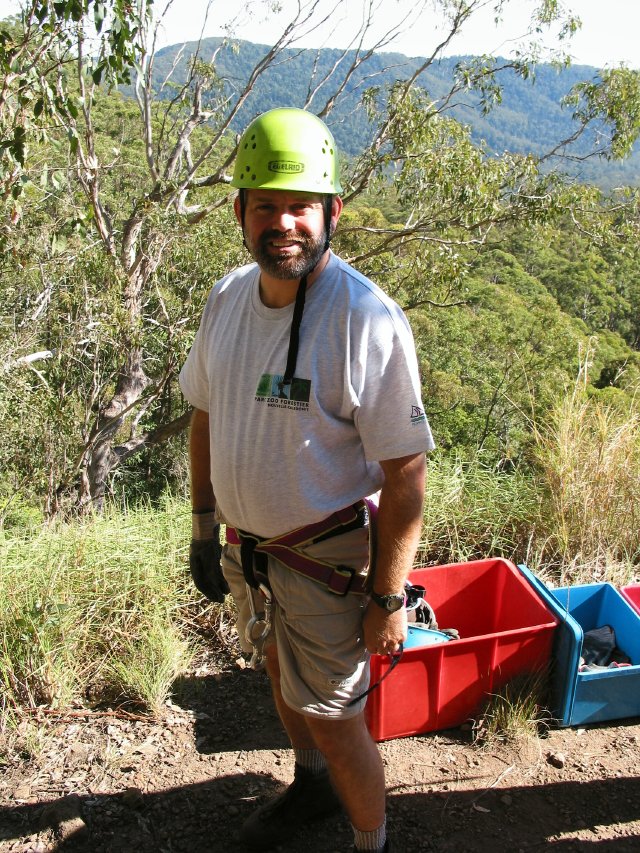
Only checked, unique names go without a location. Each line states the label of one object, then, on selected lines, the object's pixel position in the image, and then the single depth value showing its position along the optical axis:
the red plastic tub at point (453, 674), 2.51
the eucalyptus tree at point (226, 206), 8.12
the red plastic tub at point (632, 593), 3.05
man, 1.65
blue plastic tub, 2.57
